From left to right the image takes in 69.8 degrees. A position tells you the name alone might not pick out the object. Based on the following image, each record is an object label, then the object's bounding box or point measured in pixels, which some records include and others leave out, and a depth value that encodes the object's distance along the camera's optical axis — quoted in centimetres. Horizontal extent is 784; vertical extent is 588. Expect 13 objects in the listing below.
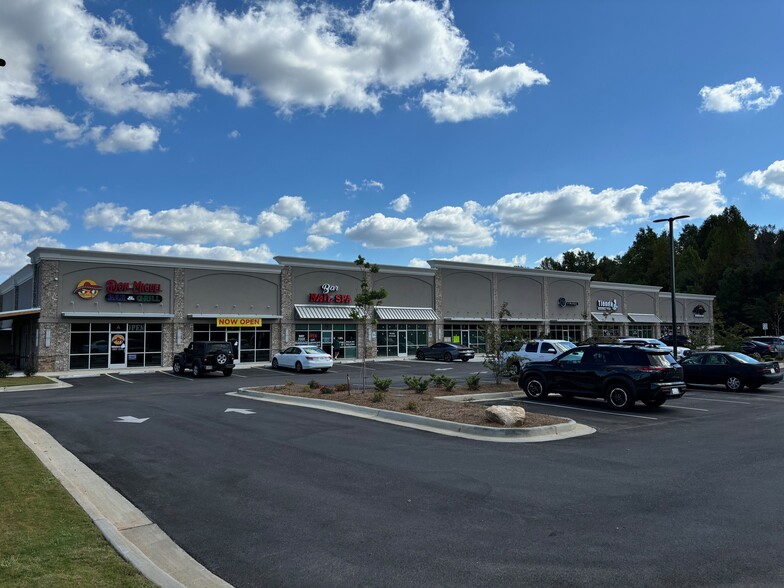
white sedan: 3081
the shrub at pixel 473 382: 1901
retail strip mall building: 3105
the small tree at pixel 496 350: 2034
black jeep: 2797
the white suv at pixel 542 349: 2454
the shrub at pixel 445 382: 1868
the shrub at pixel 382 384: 1717
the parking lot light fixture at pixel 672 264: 2611
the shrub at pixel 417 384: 1808
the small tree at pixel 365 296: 1928
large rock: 1164
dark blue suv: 1477
